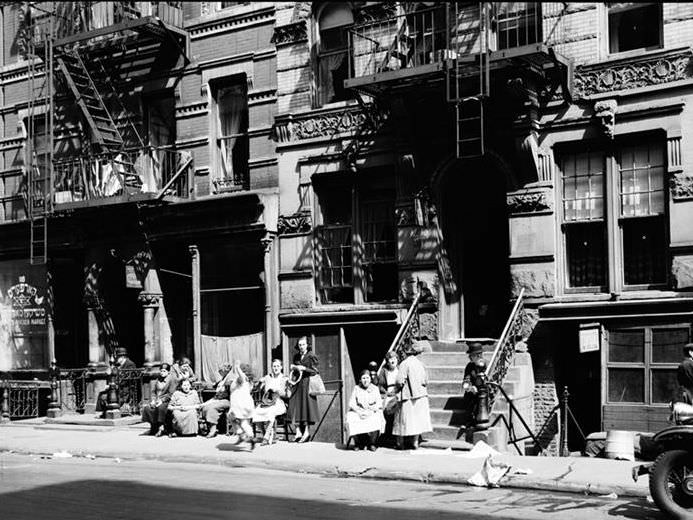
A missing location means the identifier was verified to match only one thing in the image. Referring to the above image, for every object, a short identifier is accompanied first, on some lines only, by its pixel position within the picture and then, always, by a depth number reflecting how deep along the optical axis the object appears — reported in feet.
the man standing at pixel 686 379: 35.50
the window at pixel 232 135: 69.00
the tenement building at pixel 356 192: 51.72
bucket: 46.24
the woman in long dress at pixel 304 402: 55.26
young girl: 51.85
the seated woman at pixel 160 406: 61.26
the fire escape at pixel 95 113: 70.44
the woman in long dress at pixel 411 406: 49.26
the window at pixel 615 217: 51.80
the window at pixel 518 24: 54.95
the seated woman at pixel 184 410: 59.77
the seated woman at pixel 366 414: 50.11
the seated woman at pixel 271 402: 53.42
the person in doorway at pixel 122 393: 70.59
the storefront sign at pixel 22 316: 79.92
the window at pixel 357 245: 61.93
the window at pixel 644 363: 49.88
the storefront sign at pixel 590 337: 50.39
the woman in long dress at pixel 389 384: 51.30
